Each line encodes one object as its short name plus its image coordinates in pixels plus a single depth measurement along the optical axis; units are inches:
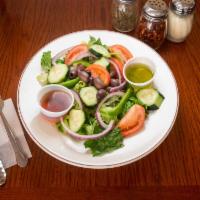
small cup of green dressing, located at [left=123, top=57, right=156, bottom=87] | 37.6
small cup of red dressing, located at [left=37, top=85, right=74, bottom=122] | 34.5
